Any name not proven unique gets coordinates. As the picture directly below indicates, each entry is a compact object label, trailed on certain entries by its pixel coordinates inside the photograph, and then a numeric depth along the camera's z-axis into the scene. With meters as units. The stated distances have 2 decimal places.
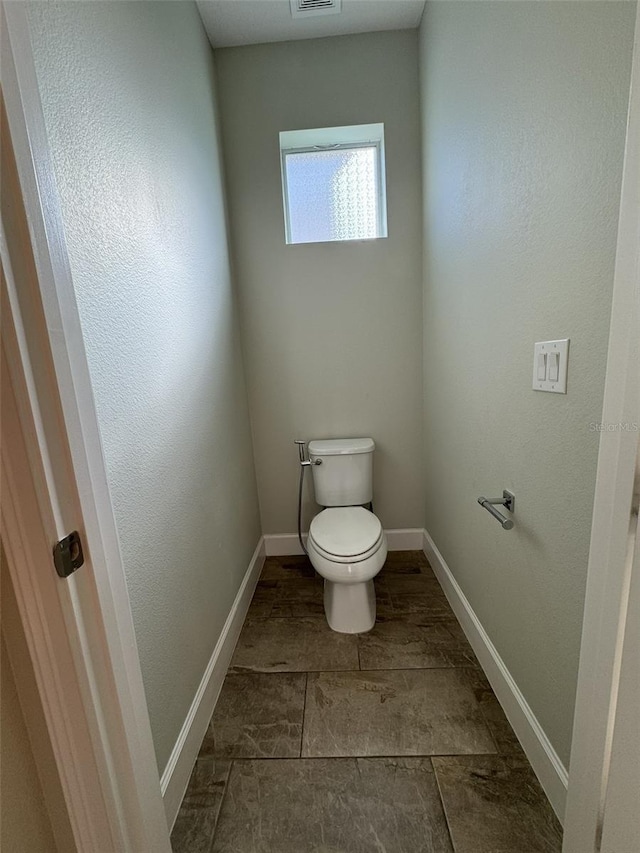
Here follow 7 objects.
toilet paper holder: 1.08
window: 1.94
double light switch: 0.84
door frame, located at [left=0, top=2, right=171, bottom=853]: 0.48
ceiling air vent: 1.54
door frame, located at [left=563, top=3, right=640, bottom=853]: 0.54
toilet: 1.48
